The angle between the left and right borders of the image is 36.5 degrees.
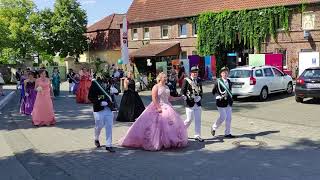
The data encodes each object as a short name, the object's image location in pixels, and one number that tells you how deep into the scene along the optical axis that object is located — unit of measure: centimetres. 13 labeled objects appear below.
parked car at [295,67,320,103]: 1795
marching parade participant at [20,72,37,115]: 1681
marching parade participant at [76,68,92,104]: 2177
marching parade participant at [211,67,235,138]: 1143
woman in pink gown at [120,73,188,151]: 1019
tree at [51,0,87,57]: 5872
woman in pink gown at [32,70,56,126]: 1459
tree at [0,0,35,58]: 5994
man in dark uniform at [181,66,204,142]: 1103
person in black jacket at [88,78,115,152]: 1020
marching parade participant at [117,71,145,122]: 1494
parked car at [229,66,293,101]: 1973
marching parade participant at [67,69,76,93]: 2750
